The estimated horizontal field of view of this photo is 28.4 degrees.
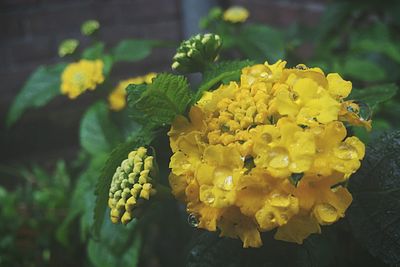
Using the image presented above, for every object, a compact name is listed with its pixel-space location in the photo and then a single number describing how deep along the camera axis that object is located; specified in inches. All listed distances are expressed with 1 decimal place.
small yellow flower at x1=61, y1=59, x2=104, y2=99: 10.0
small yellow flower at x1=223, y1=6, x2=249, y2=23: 11.5
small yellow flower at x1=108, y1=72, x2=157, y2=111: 10.6
